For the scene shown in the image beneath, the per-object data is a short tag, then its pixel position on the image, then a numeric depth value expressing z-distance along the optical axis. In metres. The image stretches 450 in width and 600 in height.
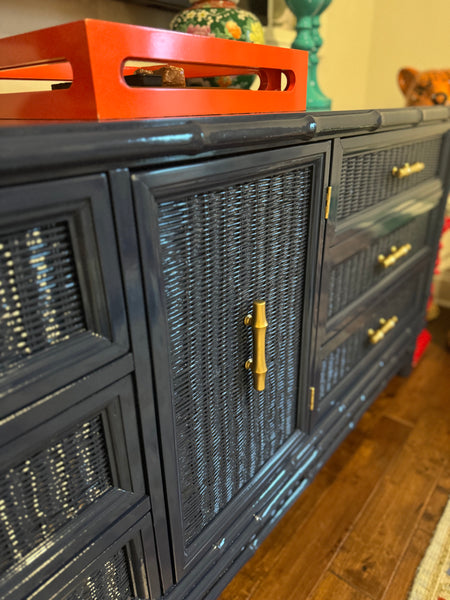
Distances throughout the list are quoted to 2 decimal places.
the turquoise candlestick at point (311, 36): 0.99
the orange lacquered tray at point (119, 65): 0.41
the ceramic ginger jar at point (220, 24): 0.78
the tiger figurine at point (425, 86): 1.21
